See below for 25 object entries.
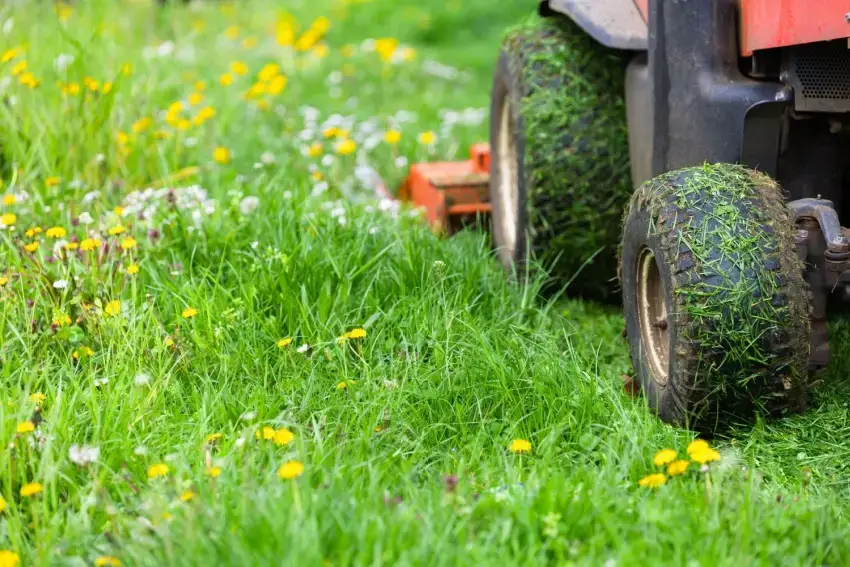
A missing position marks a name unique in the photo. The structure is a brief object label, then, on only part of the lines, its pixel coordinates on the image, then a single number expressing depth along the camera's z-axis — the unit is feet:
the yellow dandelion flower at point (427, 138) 33.91
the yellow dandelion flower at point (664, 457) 14.65
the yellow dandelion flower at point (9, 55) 28.89
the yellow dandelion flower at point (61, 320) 19.69
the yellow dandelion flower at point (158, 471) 14.64
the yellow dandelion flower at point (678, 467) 14.66
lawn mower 15.96
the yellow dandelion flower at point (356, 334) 18.94
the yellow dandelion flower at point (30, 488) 14.32
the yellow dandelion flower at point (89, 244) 20.59
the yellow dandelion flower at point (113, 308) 19.79
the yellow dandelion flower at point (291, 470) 13.58
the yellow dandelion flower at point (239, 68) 37.50
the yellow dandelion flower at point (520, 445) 15.69
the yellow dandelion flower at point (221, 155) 30.55
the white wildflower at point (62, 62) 29.73
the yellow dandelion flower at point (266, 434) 15.52
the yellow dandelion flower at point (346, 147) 29.50
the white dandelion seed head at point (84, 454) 14.43
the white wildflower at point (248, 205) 24.47
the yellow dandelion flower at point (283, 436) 15.16
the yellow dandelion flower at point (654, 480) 14.56
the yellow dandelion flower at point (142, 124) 29.86
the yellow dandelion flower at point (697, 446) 14.58
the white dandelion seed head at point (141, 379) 16.31
